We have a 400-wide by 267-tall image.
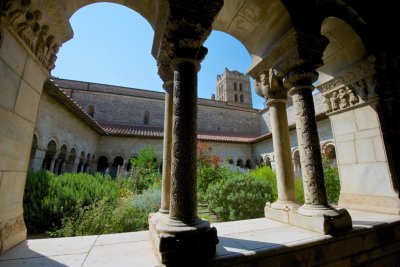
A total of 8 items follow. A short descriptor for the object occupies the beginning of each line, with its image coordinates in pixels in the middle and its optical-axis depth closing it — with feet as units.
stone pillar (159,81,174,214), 7.13
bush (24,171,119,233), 14.67
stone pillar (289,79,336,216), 7.38
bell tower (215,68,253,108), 113.39
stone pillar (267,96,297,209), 8.86
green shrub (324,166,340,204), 18.19
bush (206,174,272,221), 15.56
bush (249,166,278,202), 17.42
